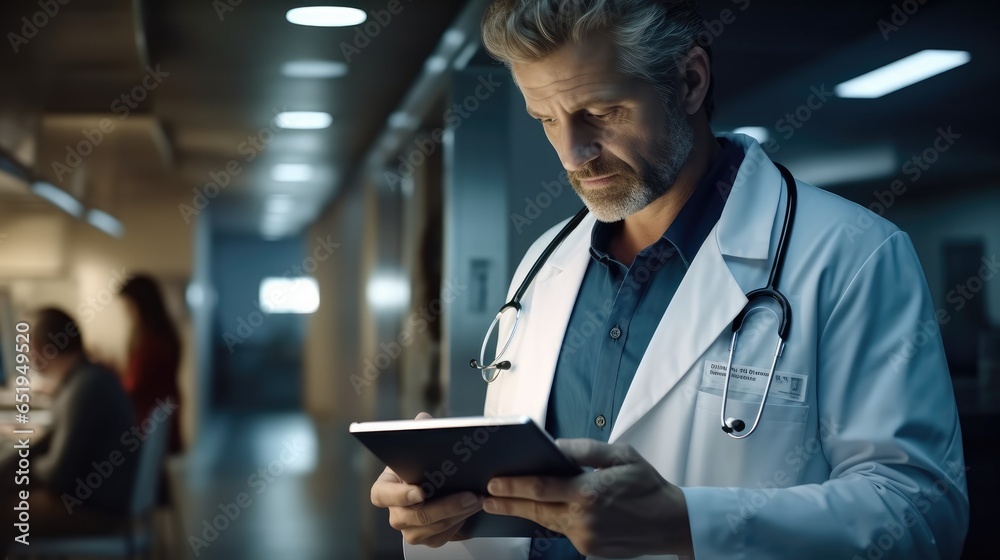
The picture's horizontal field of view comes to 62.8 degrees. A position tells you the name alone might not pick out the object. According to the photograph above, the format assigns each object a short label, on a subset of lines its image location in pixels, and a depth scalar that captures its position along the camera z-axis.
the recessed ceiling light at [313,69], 3.47
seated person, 3.36
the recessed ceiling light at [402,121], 3.95
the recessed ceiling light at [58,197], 3.50
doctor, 0.91
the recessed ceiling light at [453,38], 3.02
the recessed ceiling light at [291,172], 4.23
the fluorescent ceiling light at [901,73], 2.31
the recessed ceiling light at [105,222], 3.68
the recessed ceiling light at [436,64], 3.28
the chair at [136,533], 3.15
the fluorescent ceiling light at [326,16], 2.93
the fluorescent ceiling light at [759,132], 2.37
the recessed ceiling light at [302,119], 3.92
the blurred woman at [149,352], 3.69
